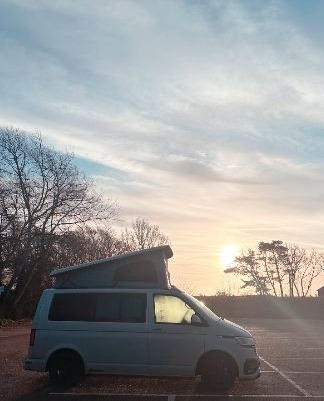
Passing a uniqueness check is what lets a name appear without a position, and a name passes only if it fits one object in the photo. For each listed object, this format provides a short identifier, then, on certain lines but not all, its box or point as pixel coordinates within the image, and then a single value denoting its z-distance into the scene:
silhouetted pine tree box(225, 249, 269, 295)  73.31
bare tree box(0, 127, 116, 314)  32.84
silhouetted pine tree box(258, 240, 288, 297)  72.31
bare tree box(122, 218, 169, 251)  58.67
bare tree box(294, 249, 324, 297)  73.34
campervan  10.51
